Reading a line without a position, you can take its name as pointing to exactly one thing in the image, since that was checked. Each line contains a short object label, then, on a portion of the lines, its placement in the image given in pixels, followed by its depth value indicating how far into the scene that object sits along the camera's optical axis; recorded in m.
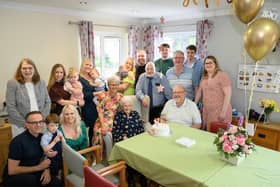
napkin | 2.06
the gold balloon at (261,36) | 1.90
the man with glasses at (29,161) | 2.01
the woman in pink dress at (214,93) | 2.90
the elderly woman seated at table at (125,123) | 2.60
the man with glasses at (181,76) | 3.34
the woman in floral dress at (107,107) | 2.79
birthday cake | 2.31
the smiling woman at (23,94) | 2.57
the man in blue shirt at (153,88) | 3.26
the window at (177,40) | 4.90
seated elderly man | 2.75
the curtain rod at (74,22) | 4.21
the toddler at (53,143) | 2.18
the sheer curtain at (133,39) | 5.17
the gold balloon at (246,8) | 1.90
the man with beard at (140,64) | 3.74
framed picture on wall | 3.56
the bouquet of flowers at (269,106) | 3.39
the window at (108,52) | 4.91
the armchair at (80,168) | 1.81
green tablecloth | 1.54
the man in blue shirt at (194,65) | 3.39
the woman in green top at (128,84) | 3.55
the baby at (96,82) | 3.31
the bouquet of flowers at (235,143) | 1.69
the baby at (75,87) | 3.15
